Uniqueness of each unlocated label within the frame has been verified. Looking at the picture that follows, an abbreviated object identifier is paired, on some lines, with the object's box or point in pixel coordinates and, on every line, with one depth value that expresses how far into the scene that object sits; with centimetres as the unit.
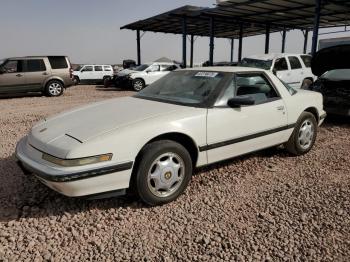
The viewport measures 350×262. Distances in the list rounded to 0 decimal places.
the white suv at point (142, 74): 1497
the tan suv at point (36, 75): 1180
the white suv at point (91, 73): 2061
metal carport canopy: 1442
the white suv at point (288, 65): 1089
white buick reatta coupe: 274
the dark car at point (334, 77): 654
